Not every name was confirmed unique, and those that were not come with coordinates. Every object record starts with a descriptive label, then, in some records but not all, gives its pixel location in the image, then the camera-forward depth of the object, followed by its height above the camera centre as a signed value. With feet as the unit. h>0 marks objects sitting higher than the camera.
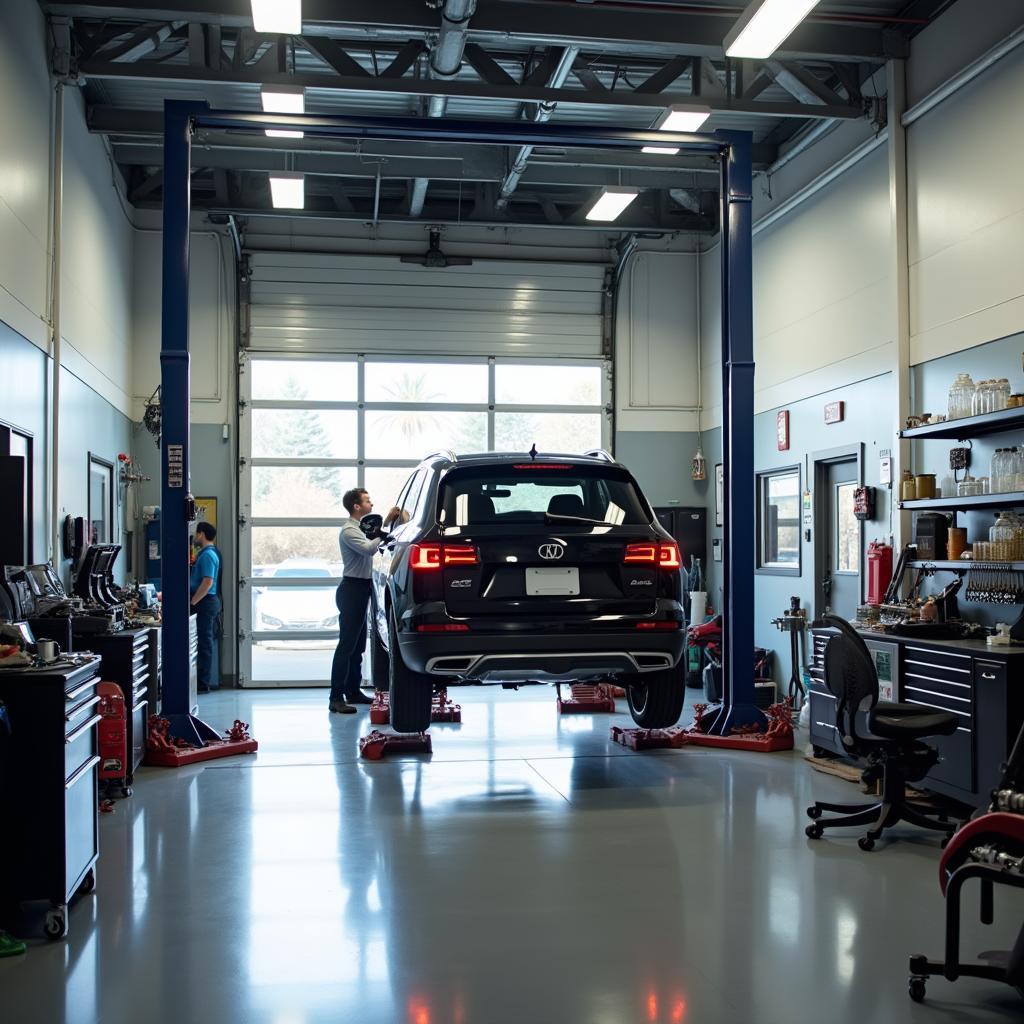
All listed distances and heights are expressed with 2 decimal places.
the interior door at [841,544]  28.30 -0.12
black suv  17.81 -0.73
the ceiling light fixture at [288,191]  30.63 +10.54
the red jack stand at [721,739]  22.53 -4.31
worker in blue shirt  32.60 -1.76
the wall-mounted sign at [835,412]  28.45 +3.49
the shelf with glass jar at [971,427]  18.80 +2.18
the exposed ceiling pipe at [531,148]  25.55 +11.23
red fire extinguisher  25.08 -0.76
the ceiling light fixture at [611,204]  32.04 +10.52
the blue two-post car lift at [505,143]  22.36 +4.63
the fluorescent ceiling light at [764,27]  19.49 +9.88
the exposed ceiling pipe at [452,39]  22.17 +11.22
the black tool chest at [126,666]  19.03 -2.24
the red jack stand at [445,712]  26.66 -4.35
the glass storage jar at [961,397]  20.94 +2.84
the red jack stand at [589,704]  28.35 -4.41
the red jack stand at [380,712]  25.88 -4.20
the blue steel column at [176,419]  22.25 +2.65
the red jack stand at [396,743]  21.68 -4.23
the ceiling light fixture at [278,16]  19.28 +9.87
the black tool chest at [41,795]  11.60 -2.80
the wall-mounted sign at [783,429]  32.30 +3.42
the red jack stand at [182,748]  21.02 -4.25
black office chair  15.21 -2.83
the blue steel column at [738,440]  23.67 +2.29
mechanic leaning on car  28.04 -1.56
